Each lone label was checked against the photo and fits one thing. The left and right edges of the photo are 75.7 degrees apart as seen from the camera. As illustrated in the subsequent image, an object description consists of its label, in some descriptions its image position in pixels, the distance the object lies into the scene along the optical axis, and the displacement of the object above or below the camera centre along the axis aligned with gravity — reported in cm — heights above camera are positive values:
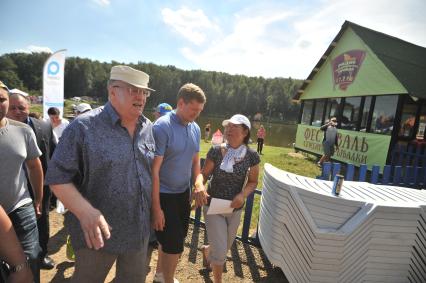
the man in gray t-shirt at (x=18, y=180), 212 -70
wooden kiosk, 1091 +138
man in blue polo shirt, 266 -58
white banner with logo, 1003 +56
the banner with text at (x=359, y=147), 1106 -97
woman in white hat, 292 -75
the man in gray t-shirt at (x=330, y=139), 1172 -71
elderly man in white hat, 161 -48
